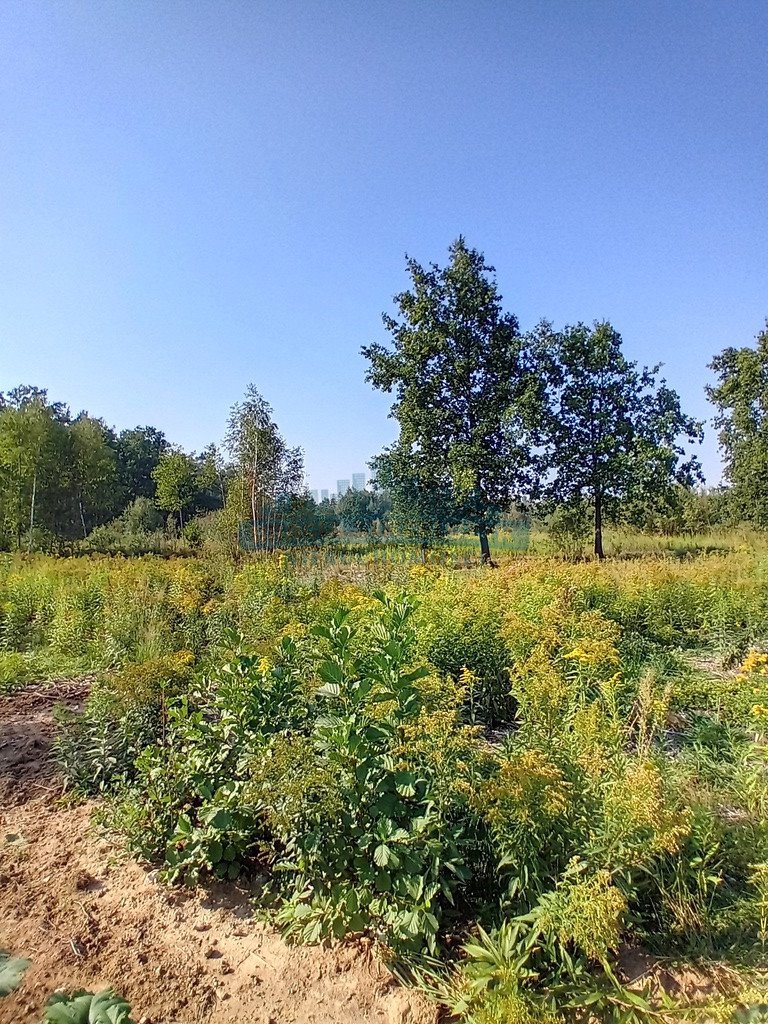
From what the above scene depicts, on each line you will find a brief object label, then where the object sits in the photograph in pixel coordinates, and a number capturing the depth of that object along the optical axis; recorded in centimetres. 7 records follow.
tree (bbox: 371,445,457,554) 1641
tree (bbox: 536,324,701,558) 1603
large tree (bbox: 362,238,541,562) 1585
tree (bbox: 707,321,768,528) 1884
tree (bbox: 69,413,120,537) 2056
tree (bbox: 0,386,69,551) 1684
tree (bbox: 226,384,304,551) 1805
